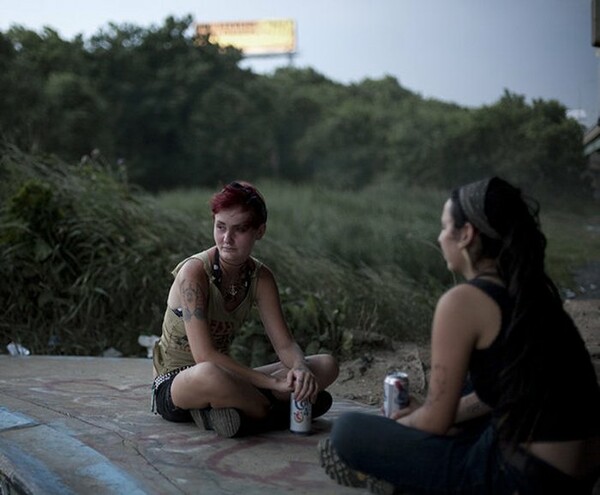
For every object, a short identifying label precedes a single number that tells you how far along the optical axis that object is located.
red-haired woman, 3.50
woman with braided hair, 2.43
